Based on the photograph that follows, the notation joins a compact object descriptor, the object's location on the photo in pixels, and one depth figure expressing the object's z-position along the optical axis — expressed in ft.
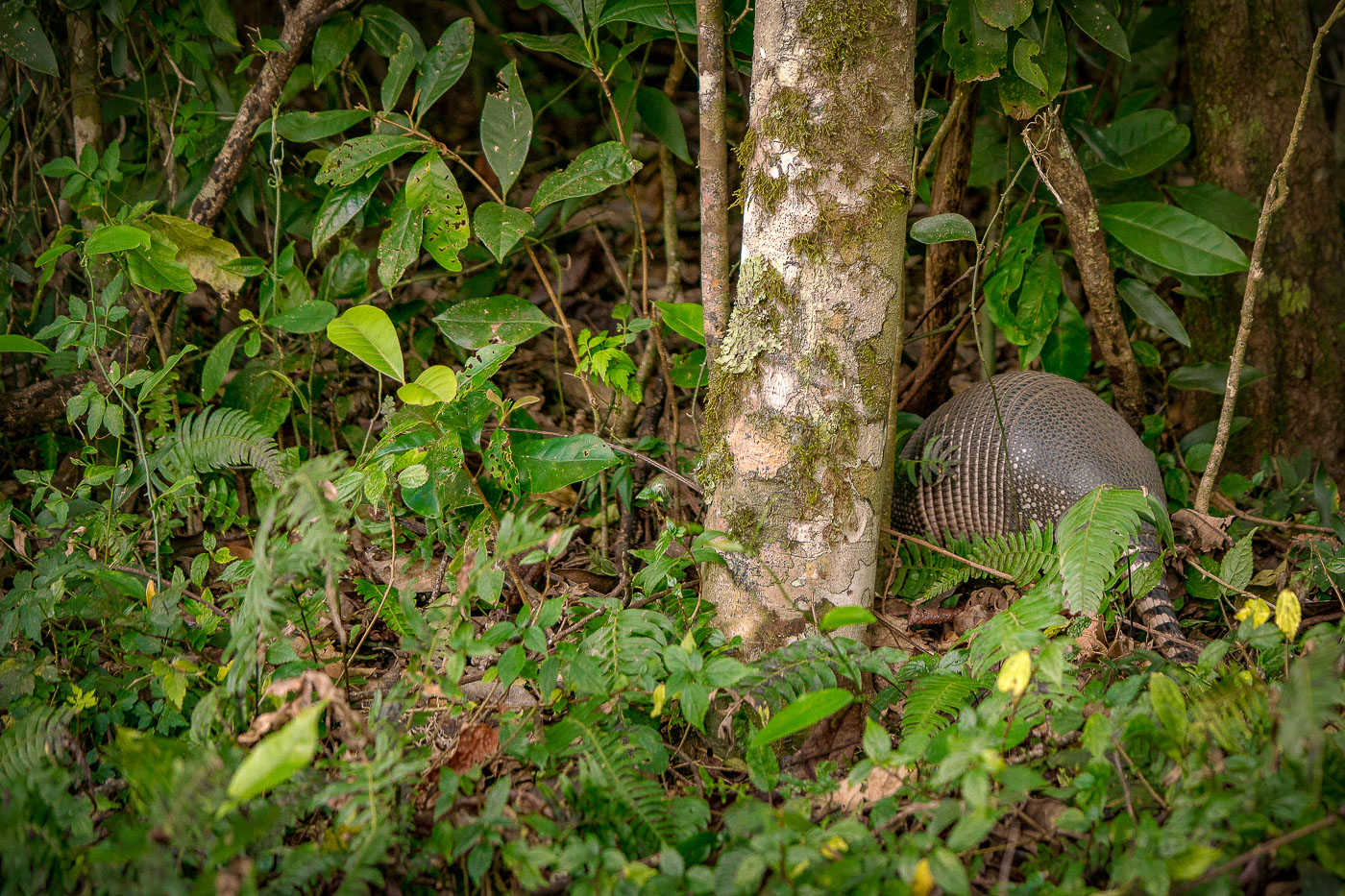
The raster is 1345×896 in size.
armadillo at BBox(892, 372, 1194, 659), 9.09
